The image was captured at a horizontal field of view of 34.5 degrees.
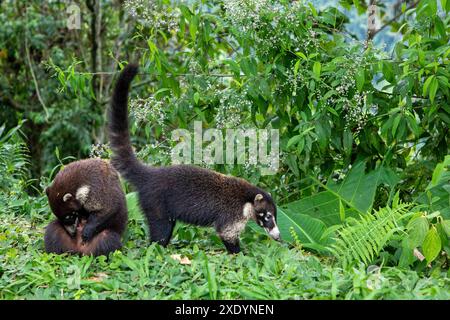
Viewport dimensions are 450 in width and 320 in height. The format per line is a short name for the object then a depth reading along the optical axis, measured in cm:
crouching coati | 541
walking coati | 581
